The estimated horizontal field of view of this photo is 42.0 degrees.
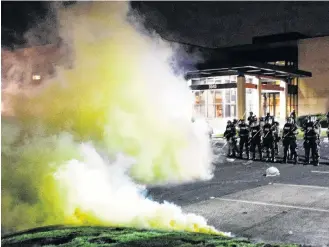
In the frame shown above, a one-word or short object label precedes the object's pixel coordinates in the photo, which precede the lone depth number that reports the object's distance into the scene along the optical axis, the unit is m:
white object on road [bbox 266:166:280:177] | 11.35
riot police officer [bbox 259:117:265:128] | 14.55
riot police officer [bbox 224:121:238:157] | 15.41
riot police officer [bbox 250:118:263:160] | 14.39
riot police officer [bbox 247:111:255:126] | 14.78
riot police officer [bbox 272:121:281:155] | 14.16
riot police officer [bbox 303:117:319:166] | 12.88
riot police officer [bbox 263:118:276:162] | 13.94
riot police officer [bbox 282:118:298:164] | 13.17
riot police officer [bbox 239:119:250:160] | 14.62
